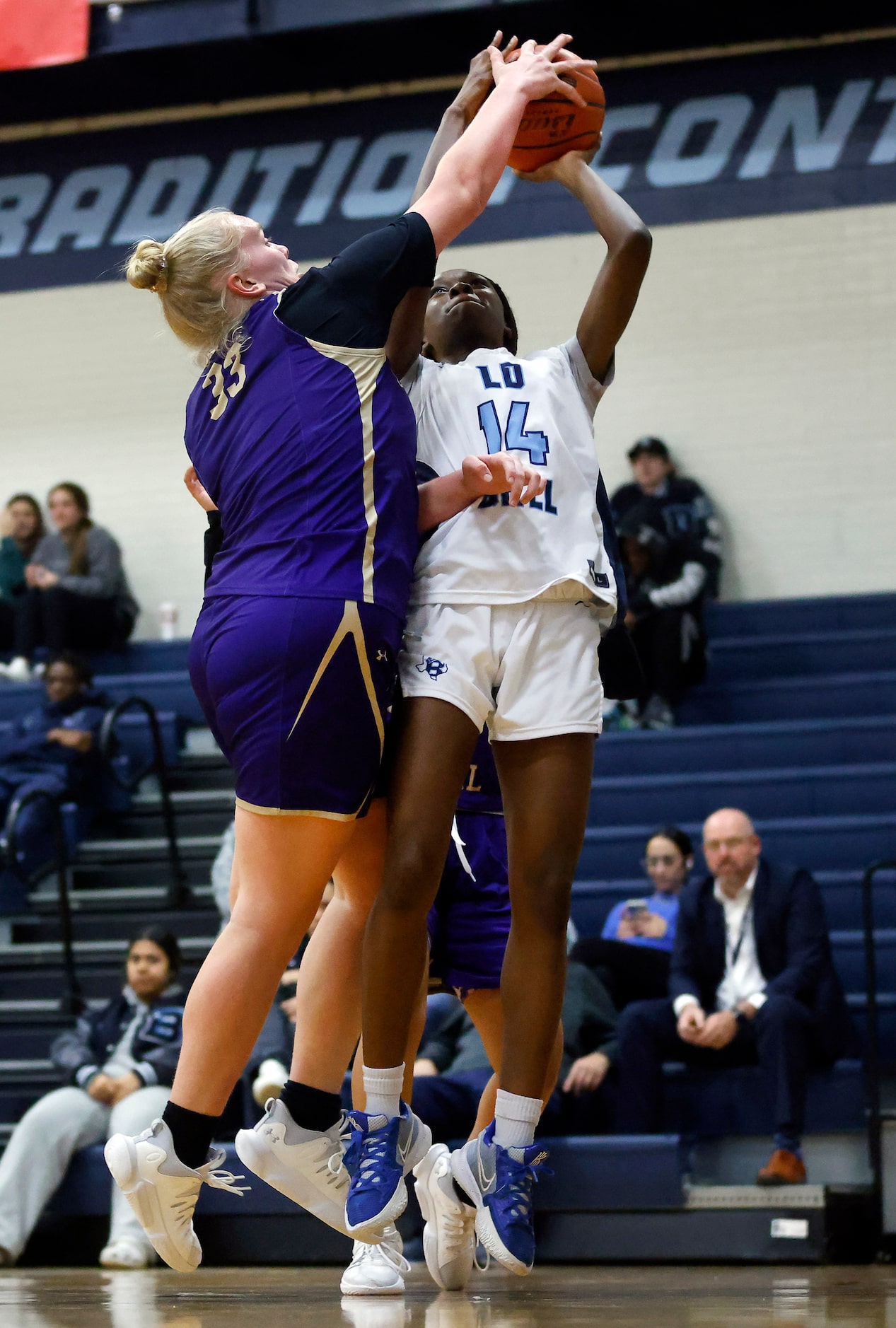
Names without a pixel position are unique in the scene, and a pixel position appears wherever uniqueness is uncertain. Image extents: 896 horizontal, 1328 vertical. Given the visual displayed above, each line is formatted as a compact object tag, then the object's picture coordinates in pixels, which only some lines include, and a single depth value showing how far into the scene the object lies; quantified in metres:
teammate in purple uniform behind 7.75
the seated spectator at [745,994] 11.23
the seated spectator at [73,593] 19.40
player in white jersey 5.98
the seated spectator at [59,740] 16.57
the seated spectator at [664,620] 17.48
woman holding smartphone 12.59
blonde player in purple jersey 5.63
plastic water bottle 20.66
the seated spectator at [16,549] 20.27
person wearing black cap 18.68
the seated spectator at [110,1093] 11.55
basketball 6.54
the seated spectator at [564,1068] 11.06
